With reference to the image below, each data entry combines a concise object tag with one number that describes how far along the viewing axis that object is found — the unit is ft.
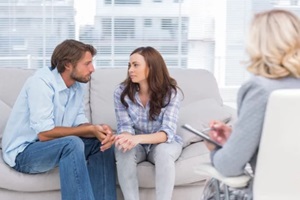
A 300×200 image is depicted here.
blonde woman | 6.31
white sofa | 10.52
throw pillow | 11.77
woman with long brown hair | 10.78
